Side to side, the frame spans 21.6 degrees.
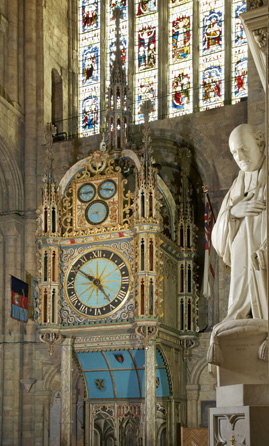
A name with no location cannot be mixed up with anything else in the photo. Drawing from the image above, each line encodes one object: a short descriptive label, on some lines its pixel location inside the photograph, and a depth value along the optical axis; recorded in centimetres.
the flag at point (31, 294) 1478
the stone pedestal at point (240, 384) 425
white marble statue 489
